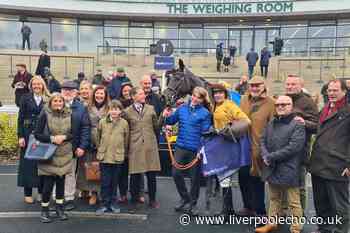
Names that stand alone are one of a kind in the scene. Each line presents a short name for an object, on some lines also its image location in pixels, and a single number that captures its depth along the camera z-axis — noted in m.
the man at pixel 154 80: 10.98
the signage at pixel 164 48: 13.94
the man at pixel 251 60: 22.16
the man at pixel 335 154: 4.67
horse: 6.12
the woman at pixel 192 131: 5.66
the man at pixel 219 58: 24.38
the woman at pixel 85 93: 6.10
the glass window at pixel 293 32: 29.27
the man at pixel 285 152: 4.79
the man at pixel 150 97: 6.48
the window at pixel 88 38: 30.70
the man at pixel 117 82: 8.32
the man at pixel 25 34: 26.51
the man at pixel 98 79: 10.81
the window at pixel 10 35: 28.30
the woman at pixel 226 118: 5.23
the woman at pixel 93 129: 5.90
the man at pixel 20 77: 8.44
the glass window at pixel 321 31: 28.86
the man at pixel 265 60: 22.36
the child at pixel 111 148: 5.64
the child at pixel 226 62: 24.20
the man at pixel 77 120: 5.60
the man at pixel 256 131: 5.32
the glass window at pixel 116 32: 30.86
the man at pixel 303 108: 5.03
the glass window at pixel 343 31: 28.27
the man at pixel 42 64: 14.71
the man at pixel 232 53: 26.09
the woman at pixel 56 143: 5.37
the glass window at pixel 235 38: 30.25
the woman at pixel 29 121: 5.95
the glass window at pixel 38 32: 29.22
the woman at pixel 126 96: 6.37
